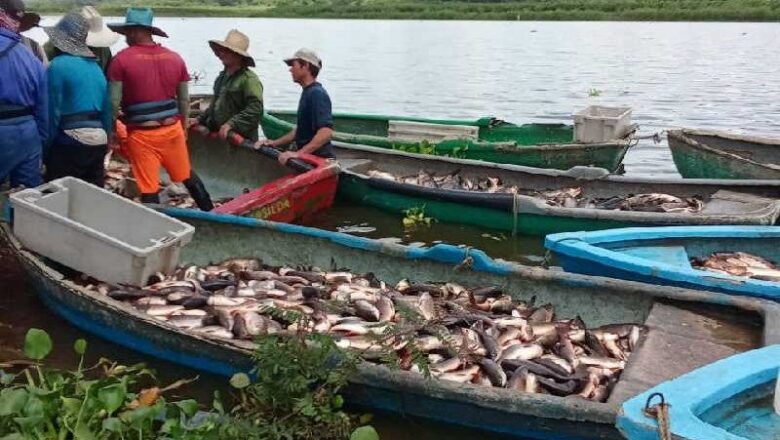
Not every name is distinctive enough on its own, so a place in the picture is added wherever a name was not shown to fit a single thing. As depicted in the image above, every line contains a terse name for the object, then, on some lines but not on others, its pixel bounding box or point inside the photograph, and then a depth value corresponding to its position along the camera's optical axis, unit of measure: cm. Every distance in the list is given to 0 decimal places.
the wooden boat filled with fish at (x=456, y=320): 474
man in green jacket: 913
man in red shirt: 718
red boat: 841
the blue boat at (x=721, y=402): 336
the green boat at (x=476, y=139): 1159
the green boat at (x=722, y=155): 1074
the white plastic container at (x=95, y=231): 606
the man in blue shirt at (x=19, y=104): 636
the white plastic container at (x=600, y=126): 1191
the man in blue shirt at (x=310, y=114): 870
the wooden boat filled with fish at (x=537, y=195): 839
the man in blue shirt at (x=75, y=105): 665
